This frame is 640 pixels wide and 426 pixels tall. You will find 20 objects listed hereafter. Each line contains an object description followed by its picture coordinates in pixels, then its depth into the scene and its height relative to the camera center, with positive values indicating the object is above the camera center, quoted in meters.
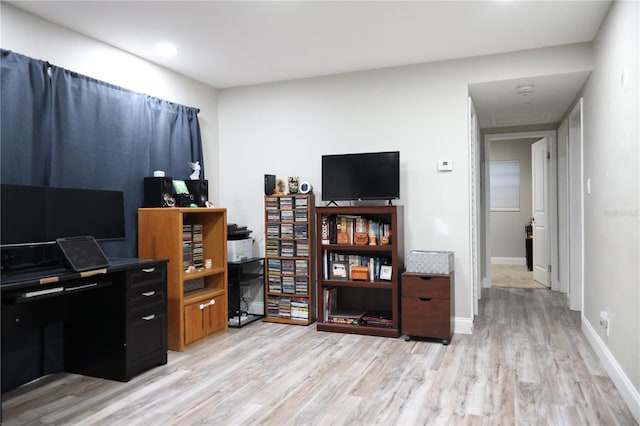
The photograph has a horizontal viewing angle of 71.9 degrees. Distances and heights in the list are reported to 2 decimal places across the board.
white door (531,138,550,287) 6.30 -0.04
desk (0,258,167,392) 2.88 -0.80
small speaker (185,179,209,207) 4.18 +0.20
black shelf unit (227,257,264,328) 4.51 -0.85
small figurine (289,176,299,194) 4.52 +0.27
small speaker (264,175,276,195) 4.55 +0.27
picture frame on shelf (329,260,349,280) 4.25 -0.58
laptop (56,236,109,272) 2.74 -0.25
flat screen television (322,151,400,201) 4.06 +0.32
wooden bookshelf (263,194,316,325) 4.48 -0.50
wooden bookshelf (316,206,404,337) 4.02 -0.51
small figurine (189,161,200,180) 4.41 +0.41
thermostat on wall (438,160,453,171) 4.16 +0.41
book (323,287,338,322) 4.28 -0.89
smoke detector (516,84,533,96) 4.20 +1.15
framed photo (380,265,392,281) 4.07 -0.58
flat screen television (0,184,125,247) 2.69 +0.00
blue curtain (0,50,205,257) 2.93 +0.63
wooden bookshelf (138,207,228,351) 3.67 -0.46
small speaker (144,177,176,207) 3.81 +0.18
